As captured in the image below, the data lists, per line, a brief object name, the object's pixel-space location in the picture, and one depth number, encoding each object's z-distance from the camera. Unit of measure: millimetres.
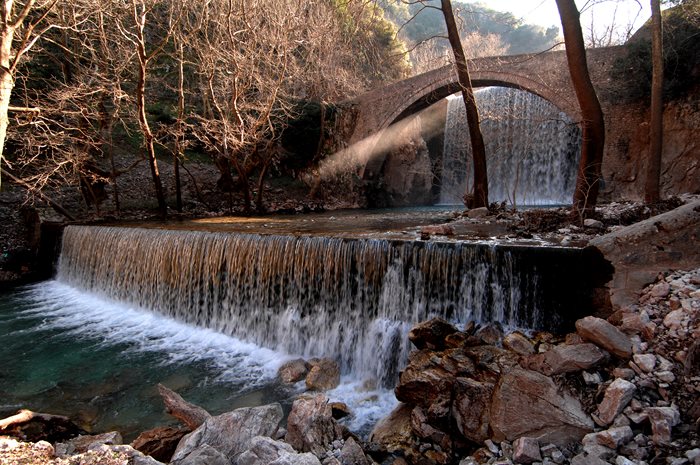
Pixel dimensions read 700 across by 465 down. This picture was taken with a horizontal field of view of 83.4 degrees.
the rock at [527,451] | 2381
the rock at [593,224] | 5414
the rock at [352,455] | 2658
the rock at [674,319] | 2764
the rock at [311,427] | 2809
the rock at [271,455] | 2250
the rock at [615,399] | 2396
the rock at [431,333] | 3768
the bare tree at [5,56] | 4180
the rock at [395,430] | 2980
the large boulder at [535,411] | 2469
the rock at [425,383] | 3129
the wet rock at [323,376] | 4227
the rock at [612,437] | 2232
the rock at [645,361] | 2568
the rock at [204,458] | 2270
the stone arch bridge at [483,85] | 11117
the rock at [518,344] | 3275
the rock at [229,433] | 2512
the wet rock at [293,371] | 4391
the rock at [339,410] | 3621
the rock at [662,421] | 2160
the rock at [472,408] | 2764
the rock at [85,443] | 2747
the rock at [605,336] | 2752
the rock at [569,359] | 2762
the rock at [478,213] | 8086
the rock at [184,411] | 3201
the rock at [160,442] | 2818
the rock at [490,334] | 3713
